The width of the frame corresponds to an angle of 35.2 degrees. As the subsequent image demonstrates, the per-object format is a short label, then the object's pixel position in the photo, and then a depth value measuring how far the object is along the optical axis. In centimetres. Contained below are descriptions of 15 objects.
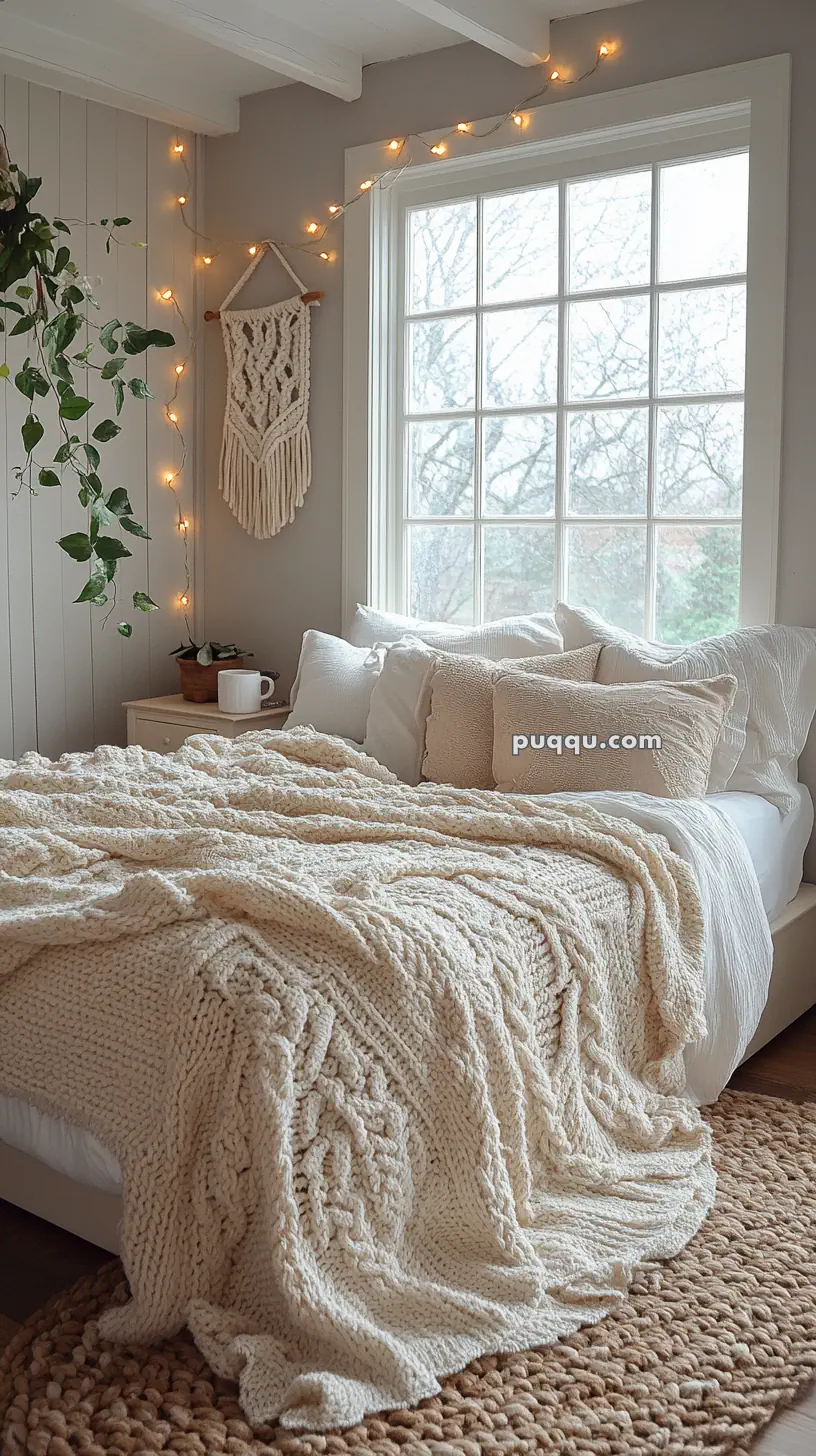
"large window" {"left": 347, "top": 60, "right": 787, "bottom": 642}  323
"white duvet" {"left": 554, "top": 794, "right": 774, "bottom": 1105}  243
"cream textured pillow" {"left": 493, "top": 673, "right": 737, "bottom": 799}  270
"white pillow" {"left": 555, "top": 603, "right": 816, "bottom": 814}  295
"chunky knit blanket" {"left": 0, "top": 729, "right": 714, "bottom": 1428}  163
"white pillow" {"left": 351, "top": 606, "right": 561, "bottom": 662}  327
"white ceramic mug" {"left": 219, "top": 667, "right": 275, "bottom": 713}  382
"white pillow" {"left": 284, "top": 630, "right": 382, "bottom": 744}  335
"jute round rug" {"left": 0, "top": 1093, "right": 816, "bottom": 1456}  154
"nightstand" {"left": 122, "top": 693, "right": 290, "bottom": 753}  378
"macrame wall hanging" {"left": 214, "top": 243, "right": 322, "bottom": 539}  397
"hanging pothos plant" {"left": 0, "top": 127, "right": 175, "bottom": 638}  325
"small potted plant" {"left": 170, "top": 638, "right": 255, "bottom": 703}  396
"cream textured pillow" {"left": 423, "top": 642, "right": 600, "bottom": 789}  291
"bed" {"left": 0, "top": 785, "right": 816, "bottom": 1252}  173
